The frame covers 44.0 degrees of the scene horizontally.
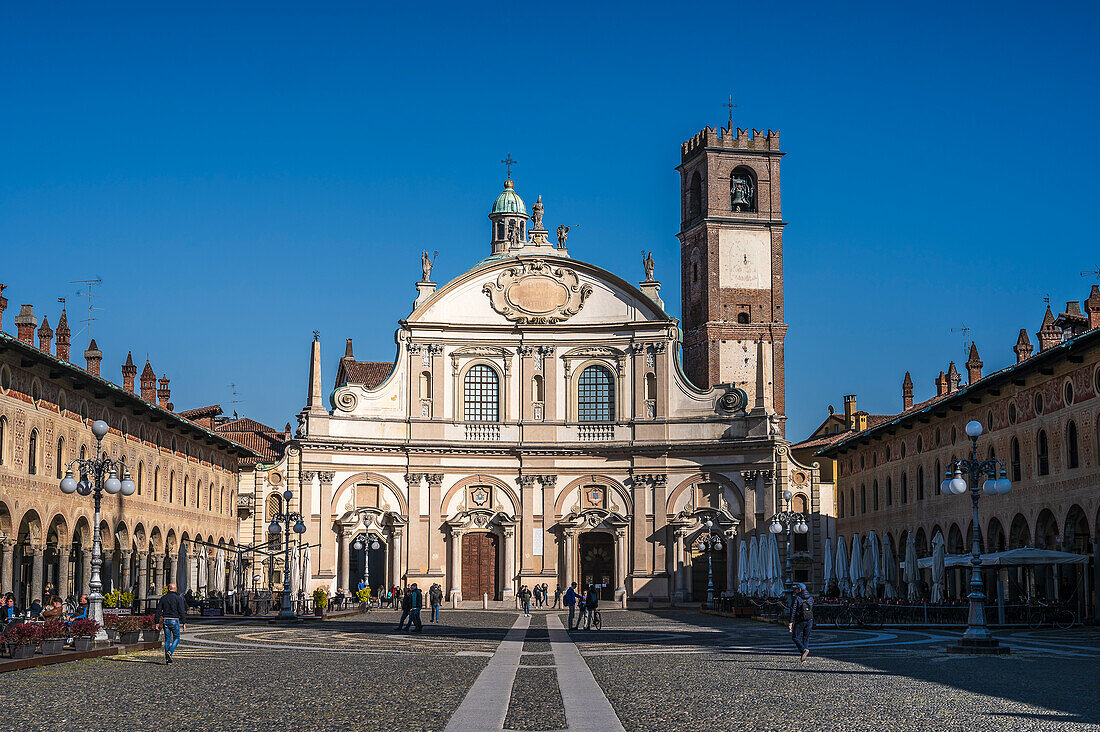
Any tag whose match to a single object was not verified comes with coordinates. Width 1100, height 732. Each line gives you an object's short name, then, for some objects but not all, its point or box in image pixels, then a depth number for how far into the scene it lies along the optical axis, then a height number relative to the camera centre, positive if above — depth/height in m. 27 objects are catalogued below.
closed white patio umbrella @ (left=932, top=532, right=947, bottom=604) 38.84 -1.39
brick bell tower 67.44 +13.02
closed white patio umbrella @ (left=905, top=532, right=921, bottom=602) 41.03 -1.68
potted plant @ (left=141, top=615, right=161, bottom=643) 26.45 -2.14
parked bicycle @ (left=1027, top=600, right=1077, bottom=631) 34.75 -2.46
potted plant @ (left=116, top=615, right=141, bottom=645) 25.66 -2.07
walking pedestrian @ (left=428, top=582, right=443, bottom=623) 43.47 -2.55
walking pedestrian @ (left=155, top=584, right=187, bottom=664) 22.64 -1.64
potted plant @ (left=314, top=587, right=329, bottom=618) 44.21 -2.76
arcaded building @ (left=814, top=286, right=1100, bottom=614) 36.59 +2.09
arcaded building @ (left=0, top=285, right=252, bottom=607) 36.56 +1.36
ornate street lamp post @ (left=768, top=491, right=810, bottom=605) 45.34 -0.12
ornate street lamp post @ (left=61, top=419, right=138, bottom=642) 25.11 +0.65
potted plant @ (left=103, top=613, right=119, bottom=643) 25.55 -2.03
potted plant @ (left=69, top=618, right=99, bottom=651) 23.53 -1.94
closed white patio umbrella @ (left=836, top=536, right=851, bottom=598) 46.59 -1.57
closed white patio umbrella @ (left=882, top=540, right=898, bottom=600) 45.75 -1.89
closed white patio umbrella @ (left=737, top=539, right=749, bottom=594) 50.24 -1.88
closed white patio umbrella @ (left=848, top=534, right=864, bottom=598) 44.88 -1.41
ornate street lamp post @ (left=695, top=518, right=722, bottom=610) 57.94 -0.99
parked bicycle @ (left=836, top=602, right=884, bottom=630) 38.22 -2.70
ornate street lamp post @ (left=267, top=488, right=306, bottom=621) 41.28 -0.39
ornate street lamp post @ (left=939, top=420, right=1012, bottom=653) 24.30 -0.53
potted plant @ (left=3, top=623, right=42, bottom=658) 21.20 -1.87
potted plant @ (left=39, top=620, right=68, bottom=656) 21.98 -1.90
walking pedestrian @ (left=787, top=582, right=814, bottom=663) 23.80 -1.76
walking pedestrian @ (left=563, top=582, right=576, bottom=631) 38.53 -2.30
